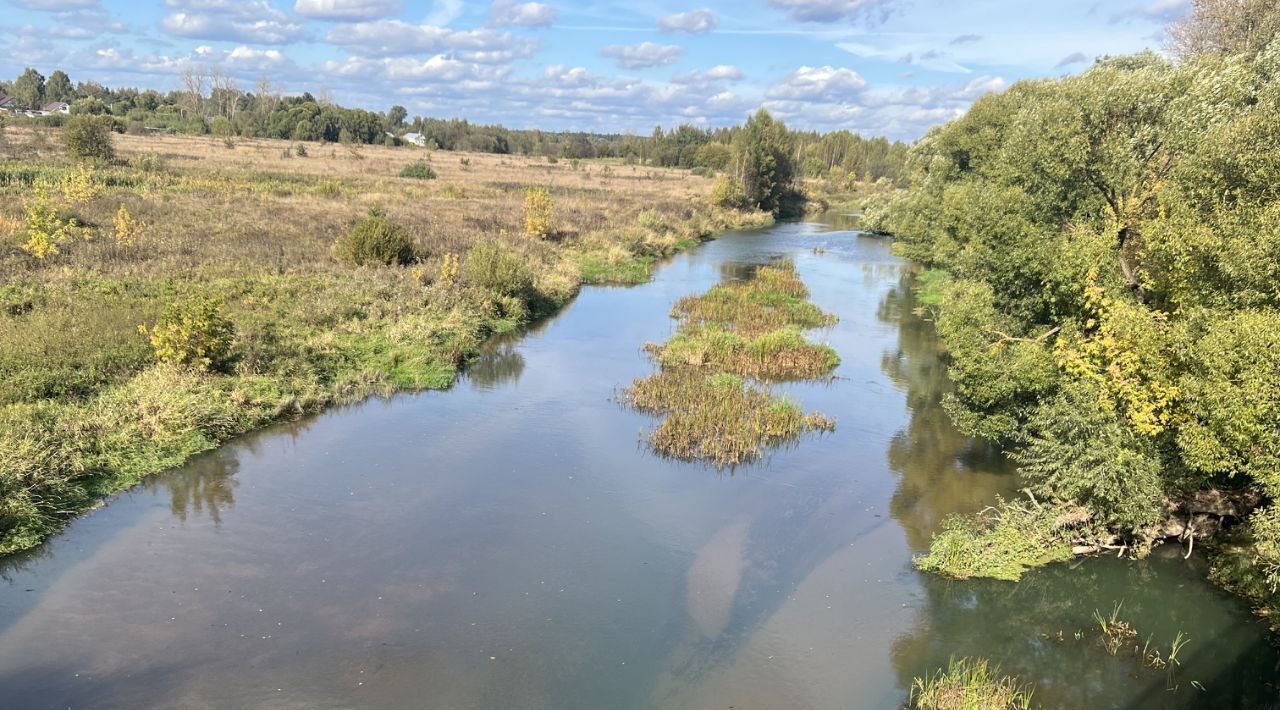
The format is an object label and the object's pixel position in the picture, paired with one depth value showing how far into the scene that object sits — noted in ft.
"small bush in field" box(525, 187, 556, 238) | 140.67
